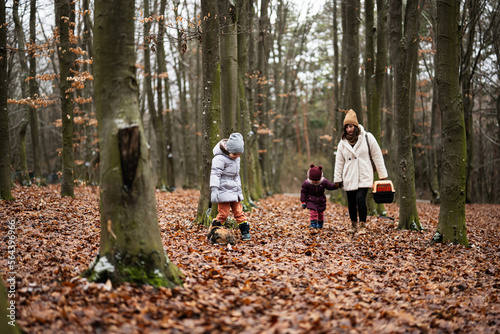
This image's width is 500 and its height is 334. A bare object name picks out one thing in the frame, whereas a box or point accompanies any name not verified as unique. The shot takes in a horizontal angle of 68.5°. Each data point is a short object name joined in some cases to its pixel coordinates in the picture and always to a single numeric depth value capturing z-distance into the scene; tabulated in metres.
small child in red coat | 8.42
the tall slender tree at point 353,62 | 11.48
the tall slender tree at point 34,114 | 14.74
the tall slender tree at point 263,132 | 19.77
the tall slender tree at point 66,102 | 10.36
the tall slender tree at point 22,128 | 14.38
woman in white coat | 7.57
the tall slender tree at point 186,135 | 23.70
